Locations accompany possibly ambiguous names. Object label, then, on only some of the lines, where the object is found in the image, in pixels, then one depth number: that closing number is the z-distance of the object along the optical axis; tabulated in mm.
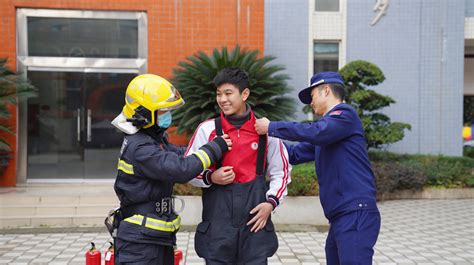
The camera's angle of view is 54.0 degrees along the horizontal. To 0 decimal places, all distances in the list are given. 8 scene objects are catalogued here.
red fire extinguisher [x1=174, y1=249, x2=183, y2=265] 3321
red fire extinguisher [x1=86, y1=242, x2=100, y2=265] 3381
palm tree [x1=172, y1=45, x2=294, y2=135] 8695
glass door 10016
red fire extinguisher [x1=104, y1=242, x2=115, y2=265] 3271
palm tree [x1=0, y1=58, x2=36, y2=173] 8828
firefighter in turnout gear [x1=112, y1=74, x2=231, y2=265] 2689
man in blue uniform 2963
